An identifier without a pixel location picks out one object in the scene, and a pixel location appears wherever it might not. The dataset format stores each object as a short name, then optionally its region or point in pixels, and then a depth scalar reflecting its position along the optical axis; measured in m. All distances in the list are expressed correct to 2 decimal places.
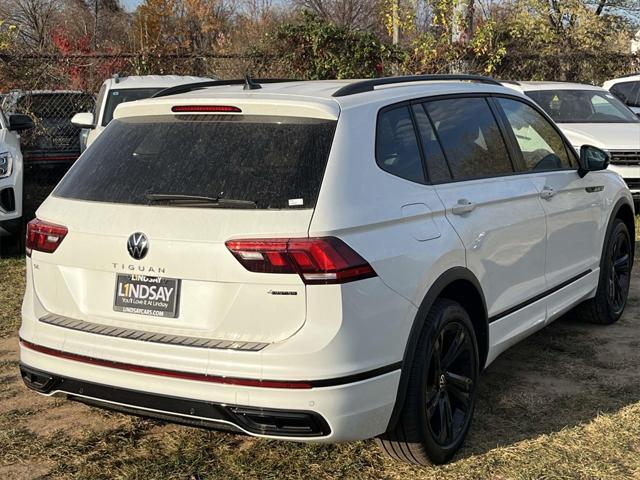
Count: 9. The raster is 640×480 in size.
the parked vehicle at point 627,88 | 13.81
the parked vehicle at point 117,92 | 9.81
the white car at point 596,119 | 10.05
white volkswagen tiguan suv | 3.00
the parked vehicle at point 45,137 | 11.09
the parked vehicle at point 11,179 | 8.09
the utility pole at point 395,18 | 14.10
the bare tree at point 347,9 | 38.78
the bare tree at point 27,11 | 29.24
